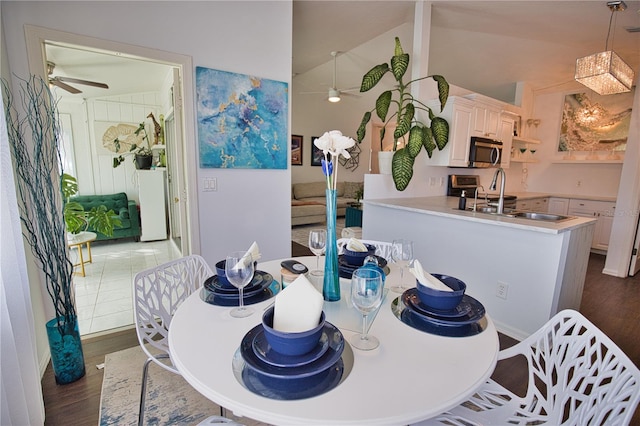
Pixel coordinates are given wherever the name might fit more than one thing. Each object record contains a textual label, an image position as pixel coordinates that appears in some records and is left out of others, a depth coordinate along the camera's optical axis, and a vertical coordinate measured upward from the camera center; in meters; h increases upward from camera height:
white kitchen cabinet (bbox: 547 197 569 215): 4.65 -0.50
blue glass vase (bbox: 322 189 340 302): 1.10 -0.29
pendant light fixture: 2.47 +0.86
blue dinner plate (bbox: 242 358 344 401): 0.70 -0.52
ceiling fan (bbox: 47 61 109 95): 2.98 +0.85
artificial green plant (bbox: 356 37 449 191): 2.90 +0.44
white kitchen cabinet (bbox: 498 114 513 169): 3.95 +0.48
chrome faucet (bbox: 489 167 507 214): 2.35 -0.22
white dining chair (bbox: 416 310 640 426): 0.80 -0.64
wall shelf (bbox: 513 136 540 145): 4.55 +0.50
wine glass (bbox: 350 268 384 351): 0.86 -0.36
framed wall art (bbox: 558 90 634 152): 4.36 +0.78
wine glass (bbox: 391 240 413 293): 1.30 -0.36
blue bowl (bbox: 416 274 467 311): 1.02 -0.43
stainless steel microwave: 3.49 +0.24
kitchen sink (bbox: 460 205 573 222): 2.35 -0.34
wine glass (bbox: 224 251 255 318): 1.08 -0.37
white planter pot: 3.17 +0.10
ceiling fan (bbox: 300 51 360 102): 4.98 +1.30
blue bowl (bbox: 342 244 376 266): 1.45 -0.41
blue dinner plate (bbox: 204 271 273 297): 1.20 -0.48
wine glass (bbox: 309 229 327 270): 1.35 -0.32
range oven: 3.80 -0.21
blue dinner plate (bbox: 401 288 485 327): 0.99 -0.48
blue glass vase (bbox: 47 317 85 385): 1.74 -1.06
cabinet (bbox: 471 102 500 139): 3.48 +0.61
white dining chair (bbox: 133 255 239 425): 1.34 -0.60
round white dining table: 0.66 -0.52
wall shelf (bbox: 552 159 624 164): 4.37 +0.18
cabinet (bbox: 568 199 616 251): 4.26 -0.59
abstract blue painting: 2.37 +0.40
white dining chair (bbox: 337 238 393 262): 1.89 -0.48
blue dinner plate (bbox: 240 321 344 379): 0.73 -0.48
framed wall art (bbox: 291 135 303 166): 7.10 +0.45
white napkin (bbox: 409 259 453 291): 1.07 -0.39
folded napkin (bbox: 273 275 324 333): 0.85 -0.40
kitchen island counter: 2.04 -0.64
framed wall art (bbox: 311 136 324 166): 7.41 +0.32
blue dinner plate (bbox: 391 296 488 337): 0.97 -0.51
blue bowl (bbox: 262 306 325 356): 0.75 -0.43
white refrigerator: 4.70 -0.58
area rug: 1.53 -1.26
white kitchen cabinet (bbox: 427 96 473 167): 3.24 +0.41
